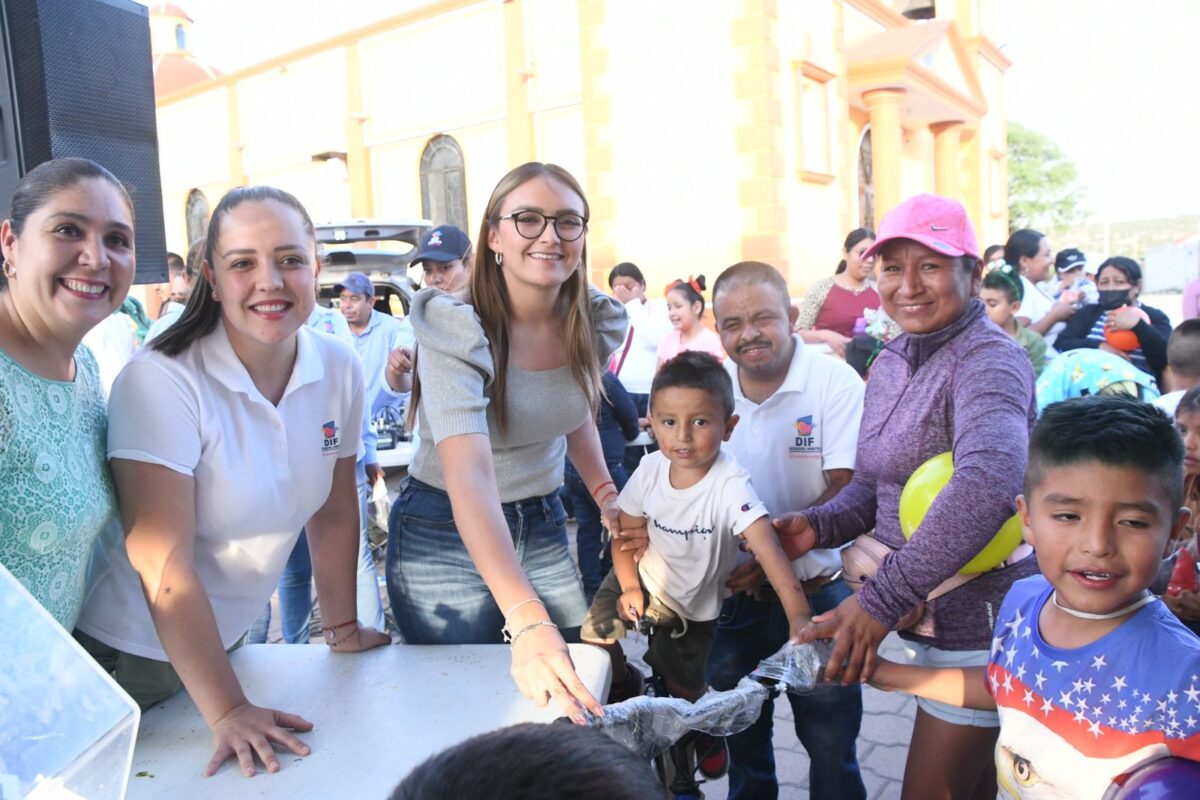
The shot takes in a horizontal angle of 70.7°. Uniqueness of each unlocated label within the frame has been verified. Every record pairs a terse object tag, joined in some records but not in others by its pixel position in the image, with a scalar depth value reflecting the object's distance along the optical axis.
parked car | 7.47
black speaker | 2.40
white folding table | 1.50
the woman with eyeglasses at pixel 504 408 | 1.90
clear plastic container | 0.95
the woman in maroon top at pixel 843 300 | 6.06
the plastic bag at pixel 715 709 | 1.52
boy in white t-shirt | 2.20
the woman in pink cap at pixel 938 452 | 1.61
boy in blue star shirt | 1.34
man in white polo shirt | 2.37
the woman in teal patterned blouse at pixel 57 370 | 1.51
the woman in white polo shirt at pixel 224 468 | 1.63
